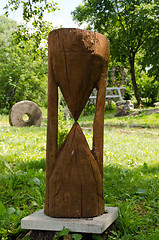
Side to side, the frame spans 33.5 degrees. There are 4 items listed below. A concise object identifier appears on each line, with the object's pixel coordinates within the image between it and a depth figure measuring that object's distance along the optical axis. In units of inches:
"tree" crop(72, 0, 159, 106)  698.8
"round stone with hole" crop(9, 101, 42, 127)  458.6
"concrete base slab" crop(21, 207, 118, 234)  85.4
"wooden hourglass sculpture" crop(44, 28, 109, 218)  90.9
